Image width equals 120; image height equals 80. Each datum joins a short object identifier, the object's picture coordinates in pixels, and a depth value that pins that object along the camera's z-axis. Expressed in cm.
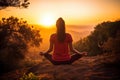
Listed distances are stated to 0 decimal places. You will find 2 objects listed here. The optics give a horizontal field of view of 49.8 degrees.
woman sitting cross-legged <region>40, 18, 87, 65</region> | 412
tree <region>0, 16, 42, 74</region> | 581
